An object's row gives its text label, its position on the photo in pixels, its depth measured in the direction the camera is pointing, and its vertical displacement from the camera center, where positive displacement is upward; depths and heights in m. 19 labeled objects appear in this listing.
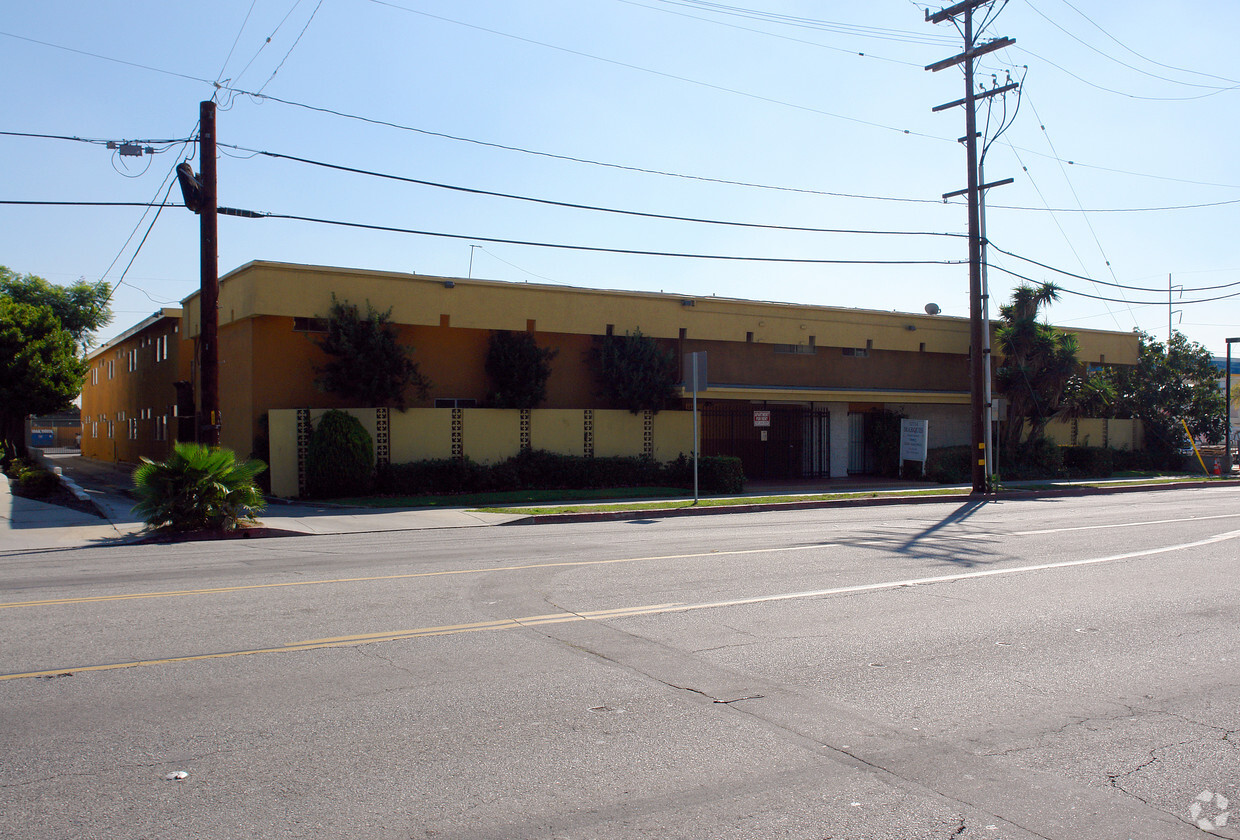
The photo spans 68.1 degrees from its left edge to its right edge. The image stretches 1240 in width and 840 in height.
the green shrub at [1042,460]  30.42 -1.42
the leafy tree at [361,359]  21.53 +1.54
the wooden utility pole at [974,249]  23.61 +4.42
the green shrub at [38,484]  22.56 -1.47
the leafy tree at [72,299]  48.25 +6.93
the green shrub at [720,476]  23.59 -1.44
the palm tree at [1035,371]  30.19 +1.53
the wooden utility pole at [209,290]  16.52 +2.45
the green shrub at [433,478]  21.25 -1.30
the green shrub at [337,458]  20.56 -0.77
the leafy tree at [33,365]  32.44 +2.25
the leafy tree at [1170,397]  35.62 +0.75
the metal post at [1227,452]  34.19 -1.35
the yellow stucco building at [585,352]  22.56 +2.07
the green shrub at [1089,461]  31.79 -1.54
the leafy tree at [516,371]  23.78 +1.34
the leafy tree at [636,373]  24.83 +1.31
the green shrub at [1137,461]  34.06 -1.68
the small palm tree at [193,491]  14.57 -1.06
